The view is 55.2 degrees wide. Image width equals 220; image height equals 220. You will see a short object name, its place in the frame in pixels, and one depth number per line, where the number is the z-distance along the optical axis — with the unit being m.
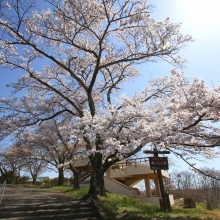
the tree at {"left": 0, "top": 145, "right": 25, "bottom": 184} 23.34
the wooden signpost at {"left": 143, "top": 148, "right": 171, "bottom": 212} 8.82
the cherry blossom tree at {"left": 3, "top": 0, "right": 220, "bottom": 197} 6.12
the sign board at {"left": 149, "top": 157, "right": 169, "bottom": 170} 8.80
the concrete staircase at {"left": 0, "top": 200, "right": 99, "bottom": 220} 7.27
